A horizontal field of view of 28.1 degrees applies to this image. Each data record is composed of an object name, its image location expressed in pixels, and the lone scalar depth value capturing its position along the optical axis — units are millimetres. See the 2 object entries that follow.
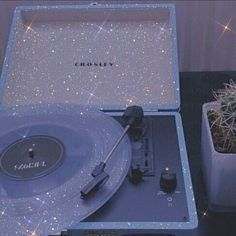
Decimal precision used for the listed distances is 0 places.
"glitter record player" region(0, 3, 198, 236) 712
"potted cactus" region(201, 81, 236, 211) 853
